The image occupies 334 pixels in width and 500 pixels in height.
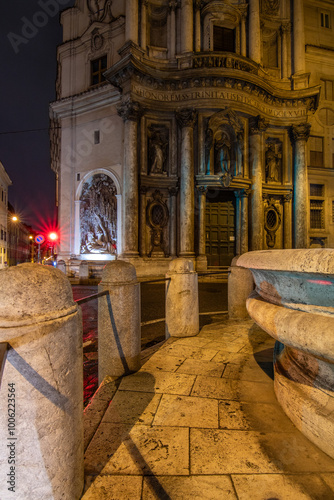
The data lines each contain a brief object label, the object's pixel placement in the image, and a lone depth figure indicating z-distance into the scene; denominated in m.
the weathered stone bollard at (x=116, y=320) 2.94
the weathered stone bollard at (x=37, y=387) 1.19
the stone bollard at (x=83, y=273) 14.10
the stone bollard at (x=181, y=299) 4.33
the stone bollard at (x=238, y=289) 5.43
